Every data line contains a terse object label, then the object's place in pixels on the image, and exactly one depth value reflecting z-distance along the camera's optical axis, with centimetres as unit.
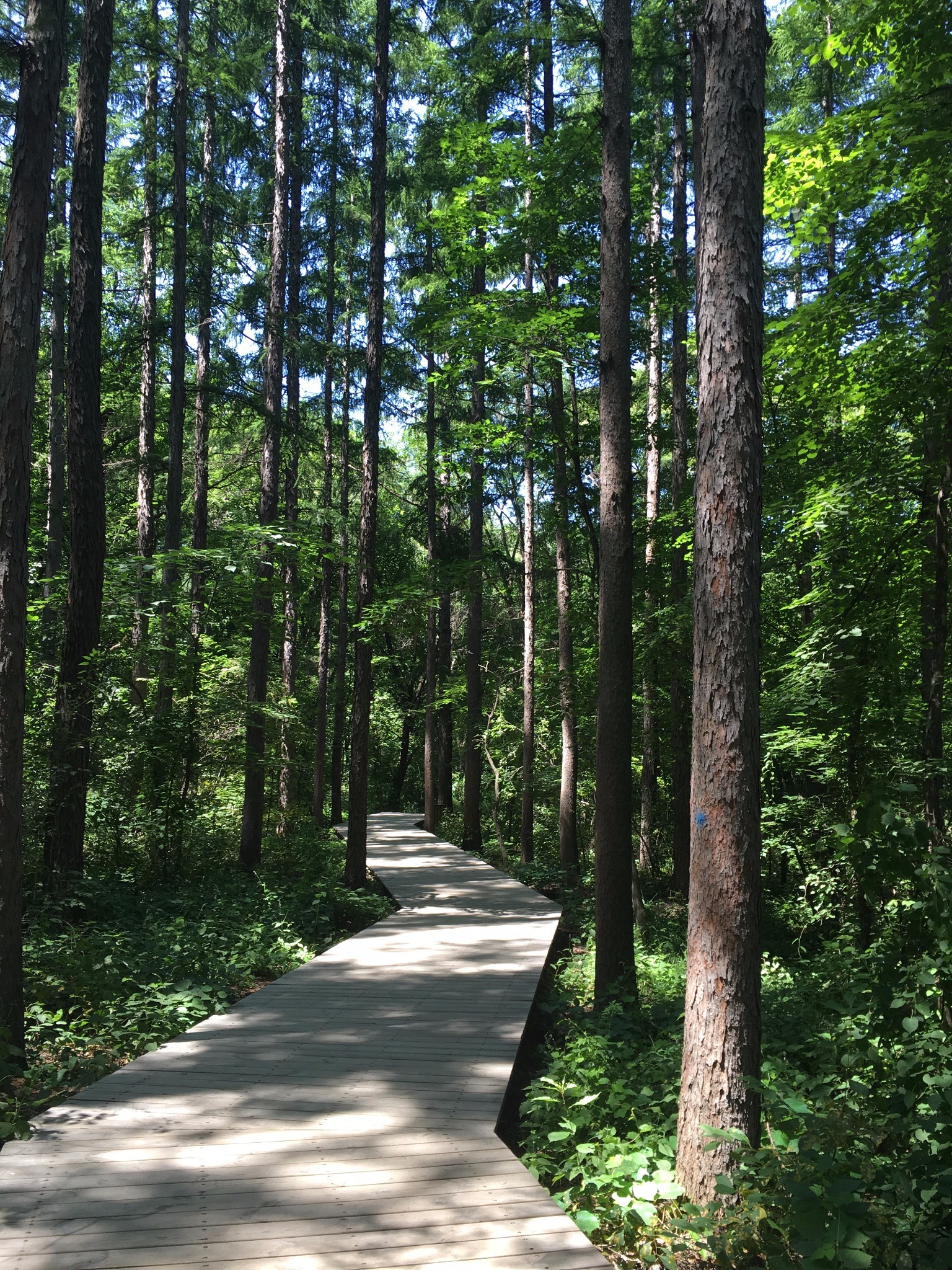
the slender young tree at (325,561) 1816
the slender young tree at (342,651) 1878
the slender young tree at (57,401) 1463
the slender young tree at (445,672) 2106
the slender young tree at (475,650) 1515
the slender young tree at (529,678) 1452
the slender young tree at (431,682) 1803
